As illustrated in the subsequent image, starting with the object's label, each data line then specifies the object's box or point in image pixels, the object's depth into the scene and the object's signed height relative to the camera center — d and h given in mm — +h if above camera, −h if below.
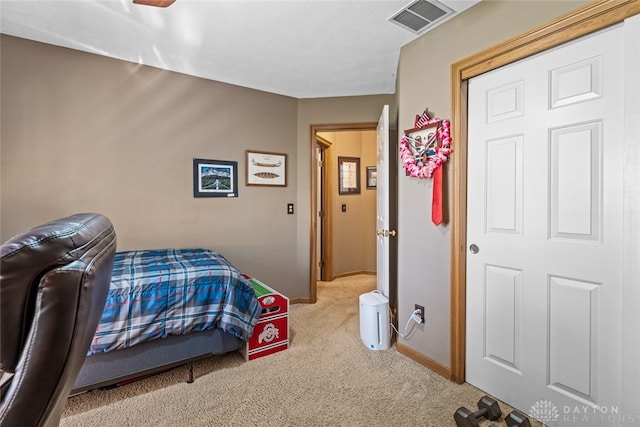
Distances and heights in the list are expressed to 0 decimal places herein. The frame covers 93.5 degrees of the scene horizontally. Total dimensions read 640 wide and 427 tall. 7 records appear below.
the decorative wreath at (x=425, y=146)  1931 +433
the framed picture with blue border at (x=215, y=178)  2908 +318
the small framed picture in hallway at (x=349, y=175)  4638 +547
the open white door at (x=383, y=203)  2434 +58
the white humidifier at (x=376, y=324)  2363 -905
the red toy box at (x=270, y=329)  2213 -897
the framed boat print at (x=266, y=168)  3180 +451
